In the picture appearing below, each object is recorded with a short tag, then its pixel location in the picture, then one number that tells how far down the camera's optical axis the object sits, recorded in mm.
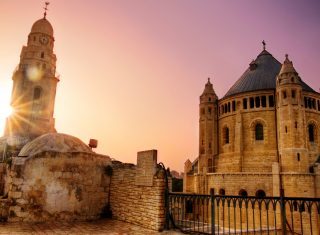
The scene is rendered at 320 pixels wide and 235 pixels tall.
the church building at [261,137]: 28312
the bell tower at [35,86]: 37406
